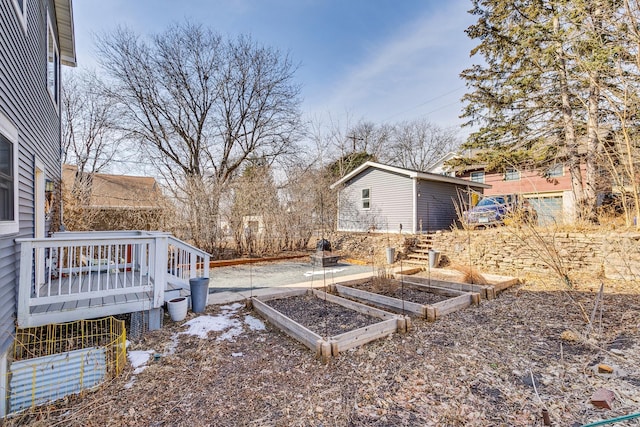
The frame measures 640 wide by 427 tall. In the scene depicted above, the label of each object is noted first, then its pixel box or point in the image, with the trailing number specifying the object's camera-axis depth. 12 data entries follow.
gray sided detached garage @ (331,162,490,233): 12.34
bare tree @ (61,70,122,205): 15.06
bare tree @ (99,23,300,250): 13.30
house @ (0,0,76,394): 3.02
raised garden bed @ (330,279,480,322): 4.71
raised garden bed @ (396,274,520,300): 5.80
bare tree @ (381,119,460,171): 29.30
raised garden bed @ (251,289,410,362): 3.50
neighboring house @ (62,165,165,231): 8.88
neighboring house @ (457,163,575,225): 11.36
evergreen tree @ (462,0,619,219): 9.59
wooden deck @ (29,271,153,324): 3.42
